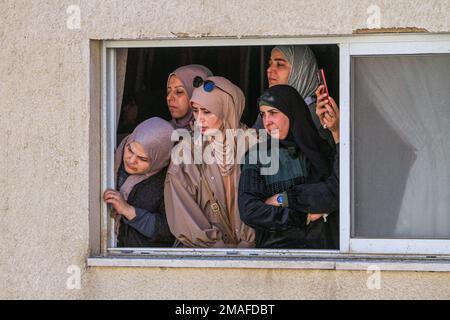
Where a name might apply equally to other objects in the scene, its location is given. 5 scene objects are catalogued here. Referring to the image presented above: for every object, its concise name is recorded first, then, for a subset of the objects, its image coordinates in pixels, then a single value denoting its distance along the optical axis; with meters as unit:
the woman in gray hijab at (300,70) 12.25
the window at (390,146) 11.78
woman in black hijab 12.09
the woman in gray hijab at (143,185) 12.51
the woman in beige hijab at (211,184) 12.43
